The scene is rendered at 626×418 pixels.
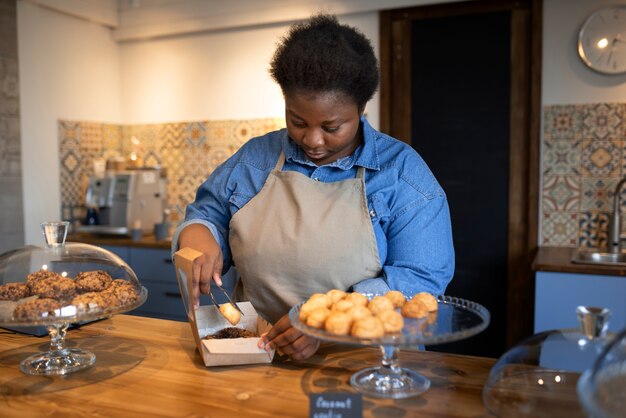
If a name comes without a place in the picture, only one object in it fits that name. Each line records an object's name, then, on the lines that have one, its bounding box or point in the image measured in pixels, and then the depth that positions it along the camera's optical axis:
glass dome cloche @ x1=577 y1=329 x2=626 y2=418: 0.78
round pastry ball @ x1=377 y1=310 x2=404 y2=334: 1.03
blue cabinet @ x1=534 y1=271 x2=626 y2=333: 2.62
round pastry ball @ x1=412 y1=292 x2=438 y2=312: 1.15
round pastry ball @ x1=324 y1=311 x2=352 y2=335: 1.03
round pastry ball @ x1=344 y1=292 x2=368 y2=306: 1.16
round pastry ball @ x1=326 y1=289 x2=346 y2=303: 1.19
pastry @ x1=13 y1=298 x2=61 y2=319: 1.18
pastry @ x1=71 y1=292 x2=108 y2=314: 1.22
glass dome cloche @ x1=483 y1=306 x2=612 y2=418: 0.97
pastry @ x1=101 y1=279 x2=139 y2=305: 1.27
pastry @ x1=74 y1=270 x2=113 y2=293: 1.29
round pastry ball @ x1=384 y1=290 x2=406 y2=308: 1.19
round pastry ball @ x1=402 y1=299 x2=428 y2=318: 1.13
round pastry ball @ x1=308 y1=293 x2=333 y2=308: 1.16
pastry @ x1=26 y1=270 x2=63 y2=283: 1.30
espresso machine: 3.77
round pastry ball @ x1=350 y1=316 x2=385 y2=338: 1.00
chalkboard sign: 0.96
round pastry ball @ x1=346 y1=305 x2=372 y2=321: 1.06
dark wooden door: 3.25
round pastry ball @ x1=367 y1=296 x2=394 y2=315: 1.10
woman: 1.44
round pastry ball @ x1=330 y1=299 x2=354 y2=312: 1.11
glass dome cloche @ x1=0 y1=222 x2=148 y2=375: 1.20
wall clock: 3.02
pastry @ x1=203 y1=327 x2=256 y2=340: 1.35
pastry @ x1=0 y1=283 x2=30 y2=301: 1.27
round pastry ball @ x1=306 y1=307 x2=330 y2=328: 1.07
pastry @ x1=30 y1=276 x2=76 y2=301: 1.23
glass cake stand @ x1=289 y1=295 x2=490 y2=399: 0.99
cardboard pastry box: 1.25
